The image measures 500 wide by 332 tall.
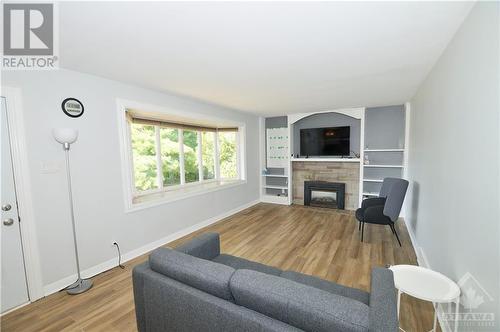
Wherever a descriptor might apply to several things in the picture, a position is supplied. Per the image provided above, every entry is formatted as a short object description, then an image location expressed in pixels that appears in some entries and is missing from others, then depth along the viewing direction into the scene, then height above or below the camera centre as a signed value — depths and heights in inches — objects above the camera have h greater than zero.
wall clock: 94.2 +20.8
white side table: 55.3 -37.3
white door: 79.8 -30.9
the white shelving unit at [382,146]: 185.0 +1.8
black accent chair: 125.9 -36.8
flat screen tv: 201.6 +7.5
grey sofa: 39.5 -31.4
